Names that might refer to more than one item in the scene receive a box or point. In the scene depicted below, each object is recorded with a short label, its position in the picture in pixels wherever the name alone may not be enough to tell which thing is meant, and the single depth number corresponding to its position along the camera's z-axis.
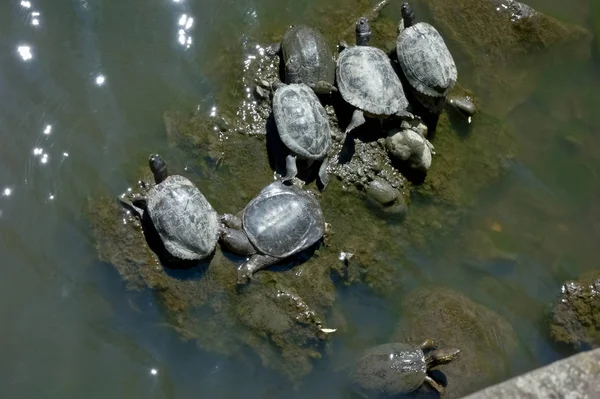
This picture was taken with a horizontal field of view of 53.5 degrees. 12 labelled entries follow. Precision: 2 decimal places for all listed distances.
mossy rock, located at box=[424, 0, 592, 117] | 6.39
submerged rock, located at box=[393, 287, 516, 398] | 5.53
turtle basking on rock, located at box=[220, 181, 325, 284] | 5.11
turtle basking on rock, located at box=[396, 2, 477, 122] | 5.55
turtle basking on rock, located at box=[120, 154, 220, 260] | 4.84
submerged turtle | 5.16
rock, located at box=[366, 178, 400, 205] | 5.59
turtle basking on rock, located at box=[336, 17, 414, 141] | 5.43
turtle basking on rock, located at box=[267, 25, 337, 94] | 5.45
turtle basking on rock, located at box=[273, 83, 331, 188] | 5.20
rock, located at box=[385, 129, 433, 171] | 5.59
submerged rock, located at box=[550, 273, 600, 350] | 5.79
